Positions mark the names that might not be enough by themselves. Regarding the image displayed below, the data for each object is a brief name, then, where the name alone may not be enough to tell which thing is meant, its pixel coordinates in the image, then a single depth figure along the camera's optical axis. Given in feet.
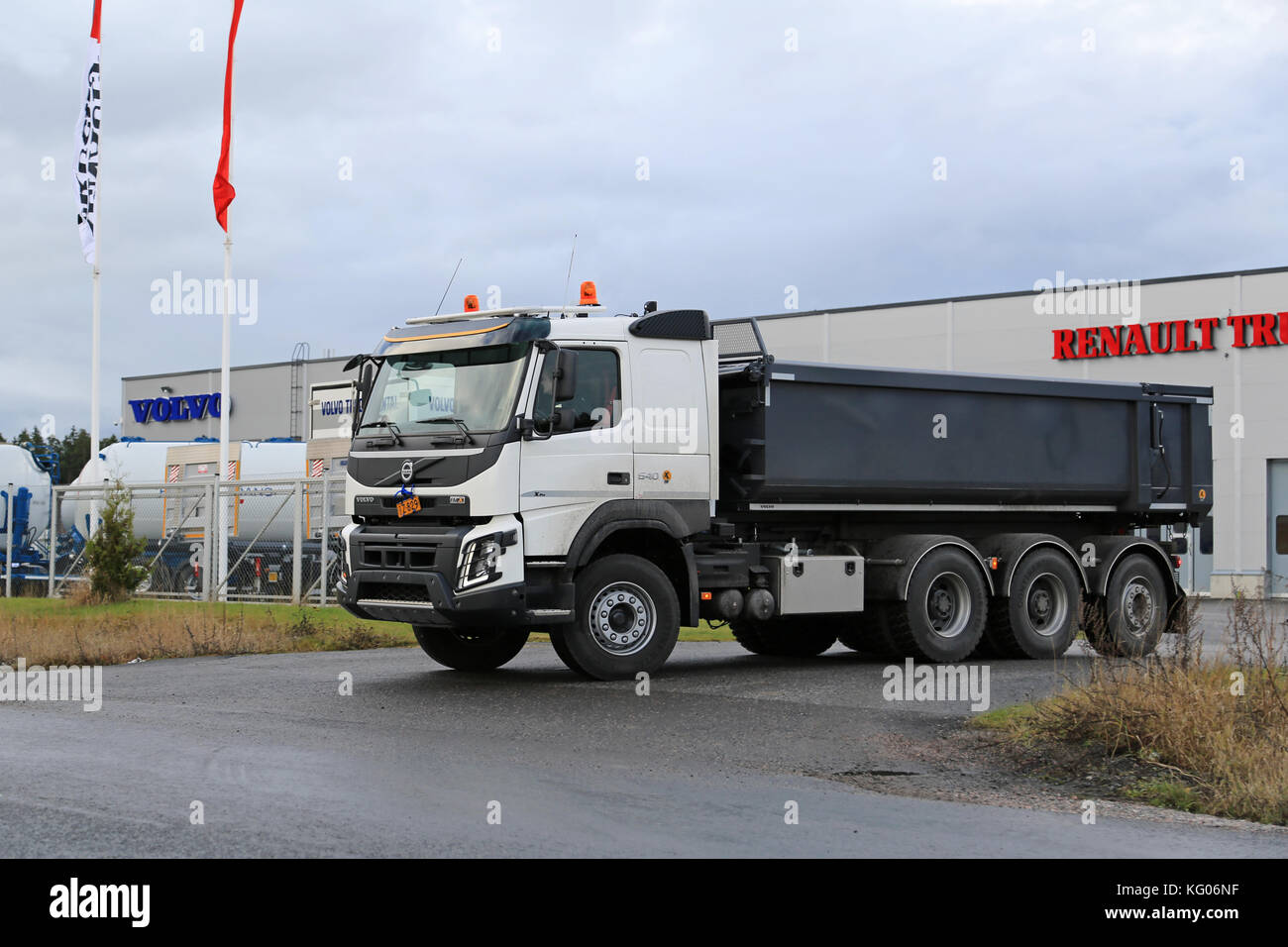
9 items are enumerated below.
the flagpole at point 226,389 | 93.56
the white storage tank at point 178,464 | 104.99
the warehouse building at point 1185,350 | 113.70
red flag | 93.15
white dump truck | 40.70
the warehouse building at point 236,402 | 169.37
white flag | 98.02
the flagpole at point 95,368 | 103.55
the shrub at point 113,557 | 76.74
